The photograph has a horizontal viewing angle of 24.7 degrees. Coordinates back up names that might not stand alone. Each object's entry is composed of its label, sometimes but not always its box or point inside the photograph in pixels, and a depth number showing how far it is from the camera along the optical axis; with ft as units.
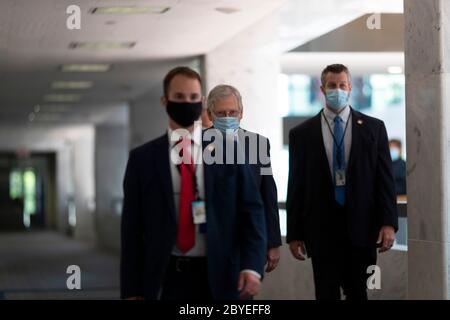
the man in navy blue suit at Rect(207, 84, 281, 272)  19.54
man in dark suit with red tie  15.60
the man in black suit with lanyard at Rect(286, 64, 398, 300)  20.85
